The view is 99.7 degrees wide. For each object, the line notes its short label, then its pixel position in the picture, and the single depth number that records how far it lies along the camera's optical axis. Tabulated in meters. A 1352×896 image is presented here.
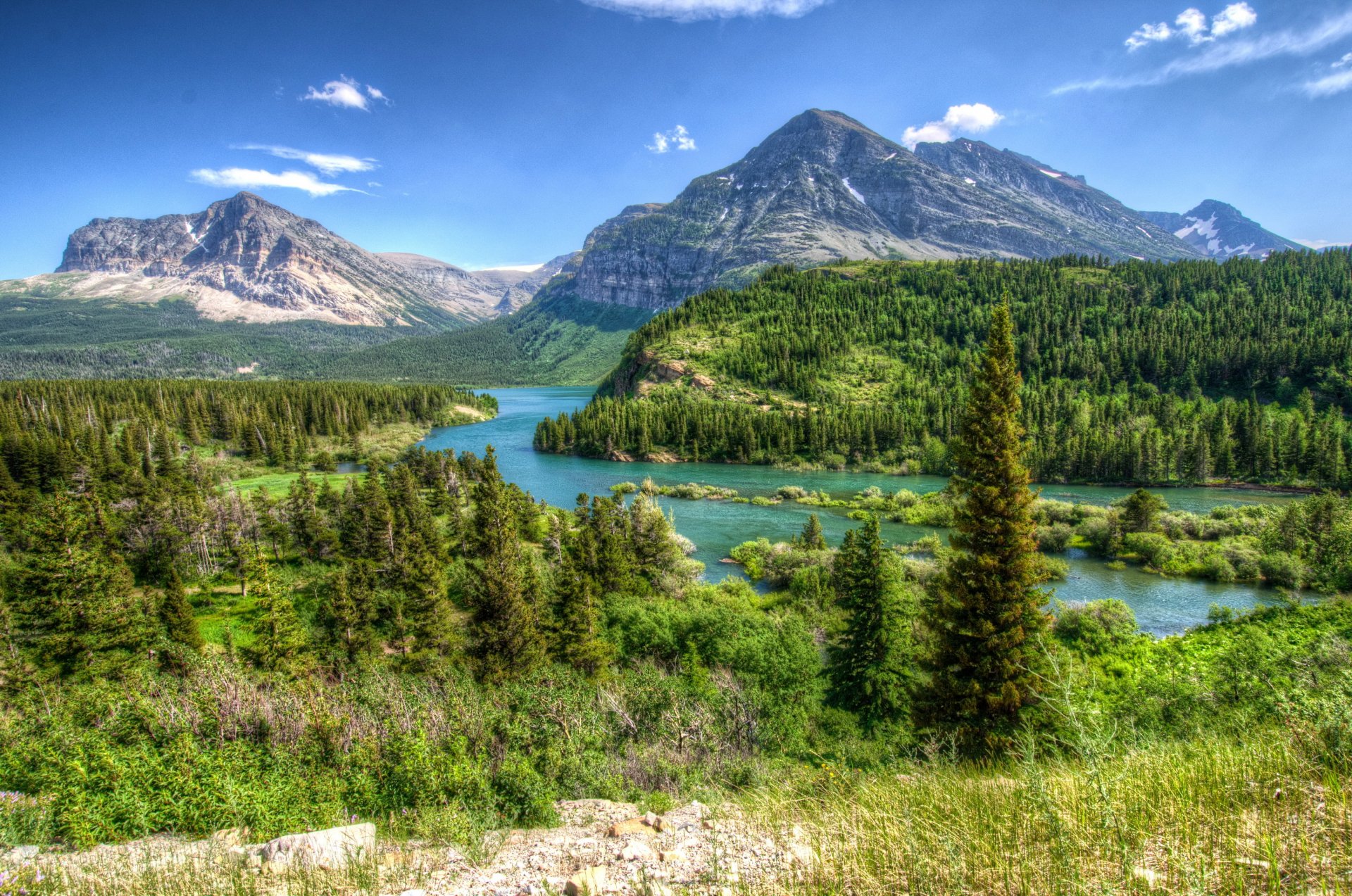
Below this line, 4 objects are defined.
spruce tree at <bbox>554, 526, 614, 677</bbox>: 25.22
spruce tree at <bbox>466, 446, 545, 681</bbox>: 24.50
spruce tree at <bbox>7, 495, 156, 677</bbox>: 23.09
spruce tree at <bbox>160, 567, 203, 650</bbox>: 25.84
